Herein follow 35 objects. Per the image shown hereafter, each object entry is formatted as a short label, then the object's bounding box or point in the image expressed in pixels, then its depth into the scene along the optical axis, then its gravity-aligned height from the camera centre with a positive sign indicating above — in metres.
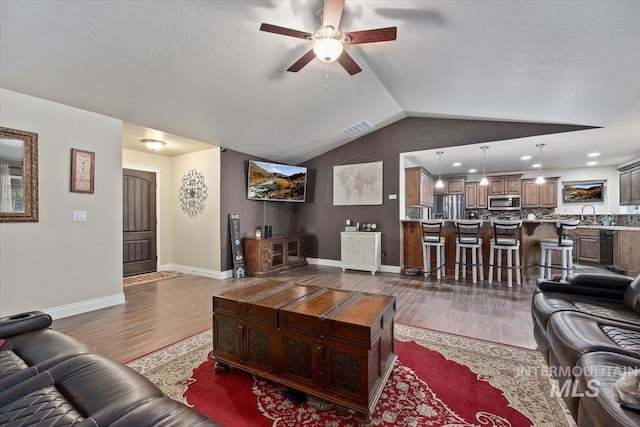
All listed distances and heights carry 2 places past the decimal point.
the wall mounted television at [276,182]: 5.79 +0.71
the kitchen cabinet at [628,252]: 5.07 -0.76
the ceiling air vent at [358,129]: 5.48 +1.76
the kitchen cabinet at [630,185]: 5.75 +0.63
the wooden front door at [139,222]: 5.38 -0.18
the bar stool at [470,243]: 4.68 -0.52
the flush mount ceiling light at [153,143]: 4.71 +1.22
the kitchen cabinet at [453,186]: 8.29 +0.84
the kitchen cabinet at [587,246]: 6.25 -0.76
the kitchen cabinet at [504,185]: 7.64 +0.82
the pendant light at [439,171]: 5.72 +1.22
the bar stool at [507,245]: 4.42 -0.52
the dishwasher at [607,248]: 5.75 -0.77
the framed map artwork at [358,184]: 6.04 +0.68
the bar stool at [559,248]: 4.27 -0.60
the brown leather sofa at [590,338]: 1.11 -0.70
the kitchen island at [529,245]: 4.79 -0.60
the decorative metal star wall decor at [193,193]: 5.51 +0.42
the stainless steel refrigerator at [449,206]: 8.34 +0.22
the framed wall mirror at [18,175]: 2.86 +0.41
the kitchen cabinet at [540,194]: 7.47 +0.54
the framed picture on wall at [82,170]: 3.36 +0.55
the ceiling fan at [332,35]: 2.22 +1.52
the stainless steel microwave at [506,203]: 7.64 +0.29
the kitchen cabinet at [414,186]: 6.35 +0.64
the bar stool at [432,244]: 4.92 -0.55
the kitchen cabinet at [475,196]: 8.02 +0.52
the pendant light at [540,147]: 4.98 +1.26
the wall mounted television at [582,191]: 7.09 +0.58
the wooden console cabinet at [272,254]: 5.39 -0.87
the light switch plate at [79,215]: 3.40 -0.02
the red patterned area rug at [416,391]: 1.59 -1.20
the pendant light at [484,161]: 5.32 +1.26
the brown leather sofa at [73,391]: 0.85 -0.65
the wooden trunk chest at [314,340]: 1.59 -0.83
